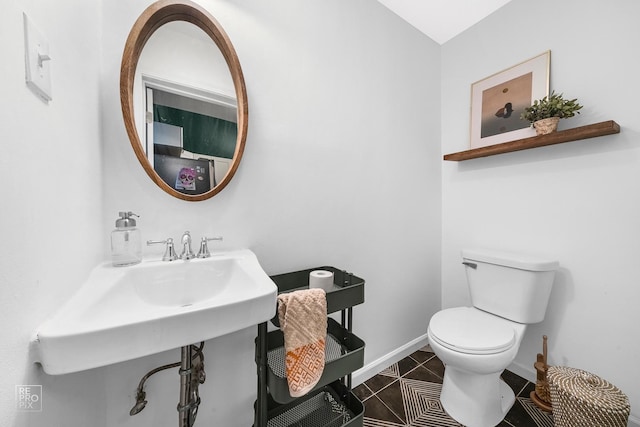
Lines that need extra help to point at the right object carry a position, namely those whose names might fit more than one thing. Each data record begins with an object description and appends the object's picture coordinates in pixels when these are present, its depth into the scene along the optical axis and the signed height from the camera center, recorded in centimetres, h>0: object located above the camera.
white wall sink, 47 -26
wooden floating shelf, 116 +37
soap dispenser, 83 -12
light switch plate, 48 +31
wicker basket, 95 -79
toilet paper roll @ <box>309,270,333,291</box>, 105 -32
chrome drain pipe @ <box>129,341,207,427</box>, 79 -63
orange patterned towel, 84 -46
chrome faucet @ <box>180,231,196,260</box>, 92 -15
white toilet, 113 -63
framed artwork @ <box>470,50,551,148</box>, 147 +71
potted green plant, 127 +51
